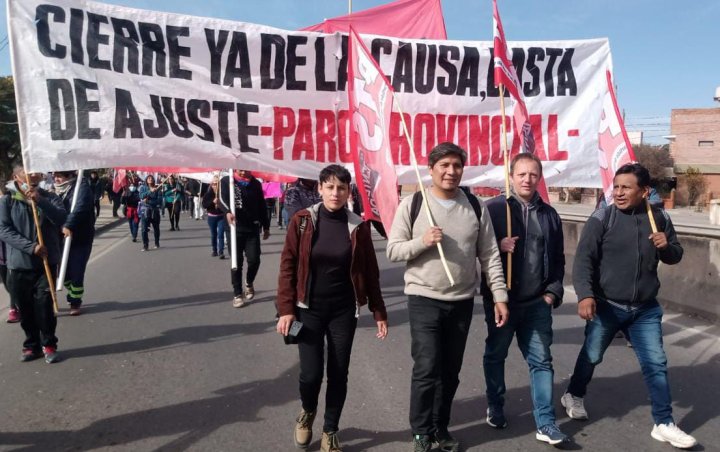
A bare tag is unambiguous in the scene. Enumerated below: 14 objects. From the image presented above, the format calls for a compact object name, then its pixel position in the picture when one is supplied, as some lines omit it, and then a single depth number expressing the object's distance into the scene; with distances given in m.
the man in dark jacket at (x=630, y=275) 3.56
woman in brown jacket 3.29
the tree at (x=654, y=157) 41.56
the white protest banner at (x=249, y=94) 4.22
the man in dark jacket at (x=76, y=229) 6.30
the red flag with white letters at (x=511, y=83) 4.00
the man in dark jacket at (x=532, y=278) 3.49
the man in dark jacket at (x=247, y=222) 7.25
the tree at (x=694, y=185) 40.34
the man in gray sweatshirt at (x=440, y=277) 3.18
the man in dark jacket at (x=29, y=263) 4.91
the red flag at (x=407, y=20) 5.81
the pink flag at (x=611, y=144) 4.34
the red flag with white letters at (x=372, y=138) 3.76
